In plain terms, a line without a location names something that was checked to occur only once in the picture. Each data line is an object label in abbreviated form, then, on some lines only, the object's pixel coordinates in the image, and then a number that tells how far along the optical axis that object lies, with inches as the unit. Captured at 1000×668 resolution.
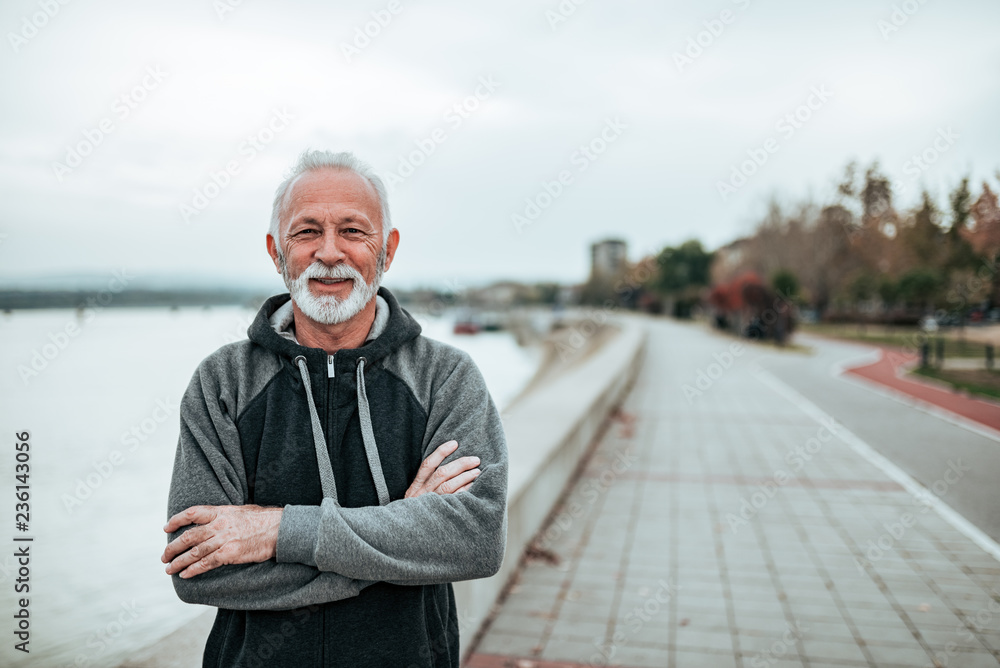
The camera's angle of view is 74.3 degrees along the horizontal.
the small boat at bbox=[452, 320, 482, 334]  2132.9
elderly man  59.9
